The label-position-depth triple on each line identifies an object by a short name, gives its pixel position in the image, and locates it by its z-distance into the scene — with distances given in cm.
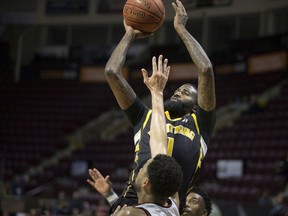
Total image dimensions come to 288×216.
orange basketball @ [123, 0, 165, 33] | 618
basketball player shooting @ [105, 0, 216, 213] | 576
